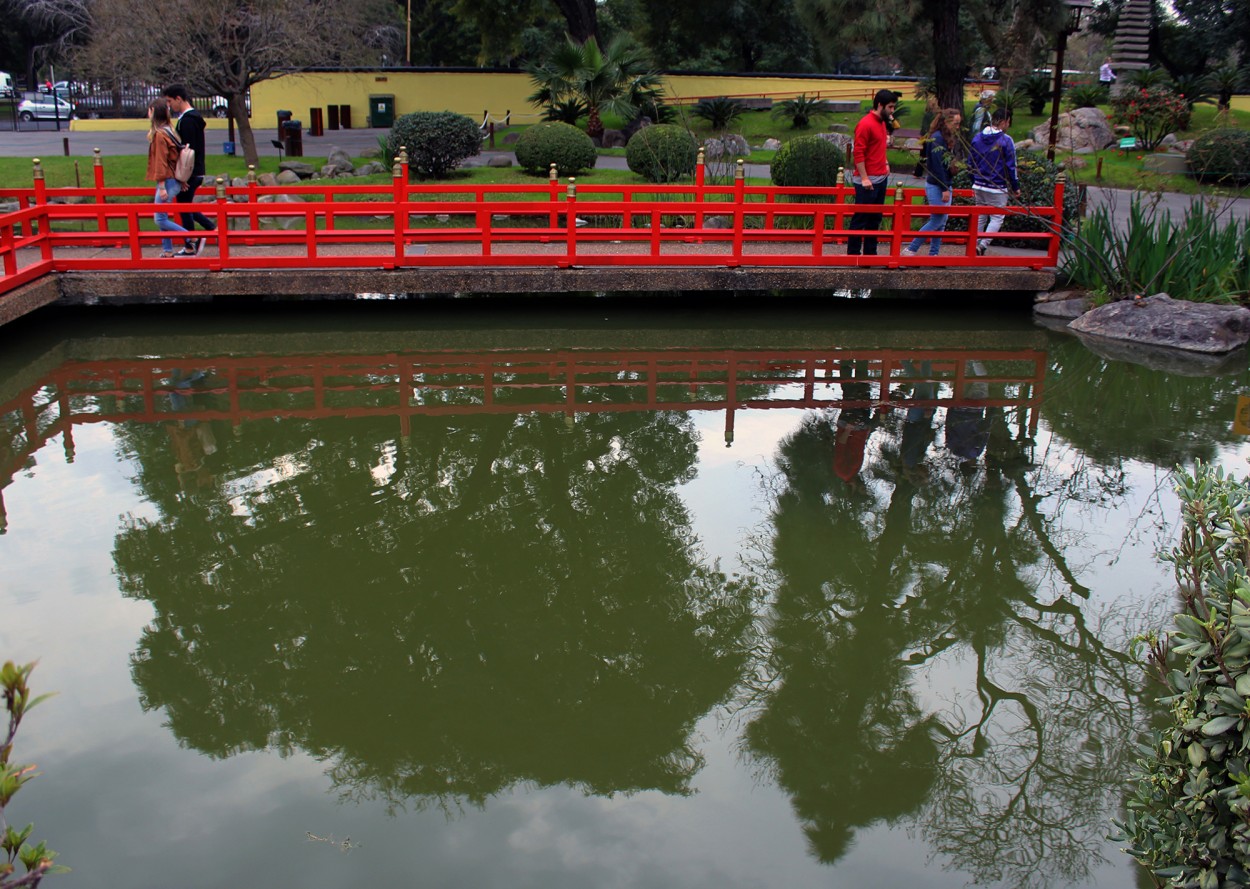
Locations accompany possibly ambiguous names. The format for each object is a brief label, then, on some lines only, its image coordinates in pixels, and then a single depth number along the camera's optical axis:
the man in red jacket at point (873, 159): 11.81
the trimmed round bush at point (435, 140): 18.69
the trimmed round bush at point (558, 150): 18.92
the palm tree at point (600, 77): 21.84
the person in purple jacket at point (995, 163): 12.59
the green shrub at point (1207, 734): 2.95
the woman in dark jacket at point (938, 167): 12.39
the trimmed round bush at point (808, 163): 17.16
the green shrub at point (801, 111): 27.39
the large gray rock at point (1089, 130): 25.52
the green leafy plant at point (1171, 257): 12.20
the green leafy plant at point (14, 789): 2.46
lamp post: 16.10
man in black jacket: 11.73
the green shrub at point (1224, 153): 19.94
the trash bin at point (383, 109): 29.30
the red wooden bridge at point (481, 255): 11.59
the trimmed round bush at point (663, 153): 17.81
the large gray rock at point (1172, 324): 11.58
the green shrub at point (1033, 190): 14.23
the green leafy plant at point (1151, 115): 13.43
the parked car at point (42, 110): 34.72
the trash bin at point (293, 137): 21.77
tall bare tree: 17.73
